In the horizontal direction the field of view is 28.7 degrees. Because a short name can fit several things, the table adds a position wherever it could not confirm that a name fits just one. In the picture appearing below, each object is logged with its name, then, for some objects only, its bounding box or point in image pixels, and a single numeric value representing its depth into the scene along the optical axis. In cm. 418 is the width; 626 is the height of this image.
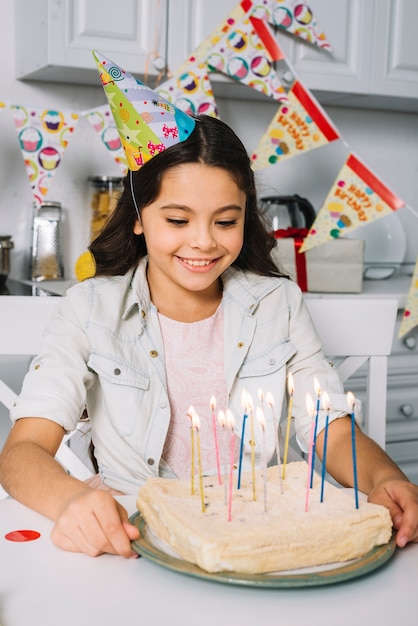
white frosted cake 70
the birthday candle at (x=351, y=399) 82
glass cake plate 68
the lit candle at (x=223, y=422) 77
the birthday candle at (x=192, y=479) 82
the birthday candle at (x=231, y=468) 76
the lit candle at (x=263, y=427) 77
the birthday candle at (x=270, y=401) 85
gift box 246
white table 65
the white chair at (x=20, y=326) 136
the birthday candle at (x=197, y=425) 78
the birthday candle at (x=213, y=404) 79
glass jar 259
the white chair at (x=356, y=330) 151
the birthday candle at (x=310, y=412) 84
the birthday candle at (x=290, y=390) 89
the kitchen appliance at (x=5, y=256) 243
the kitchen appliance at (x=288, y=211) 267
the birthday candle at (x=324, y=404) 81
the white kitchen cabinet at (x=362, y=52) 254
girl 117
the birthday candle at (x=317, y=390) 86
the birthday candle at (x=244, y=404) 82
